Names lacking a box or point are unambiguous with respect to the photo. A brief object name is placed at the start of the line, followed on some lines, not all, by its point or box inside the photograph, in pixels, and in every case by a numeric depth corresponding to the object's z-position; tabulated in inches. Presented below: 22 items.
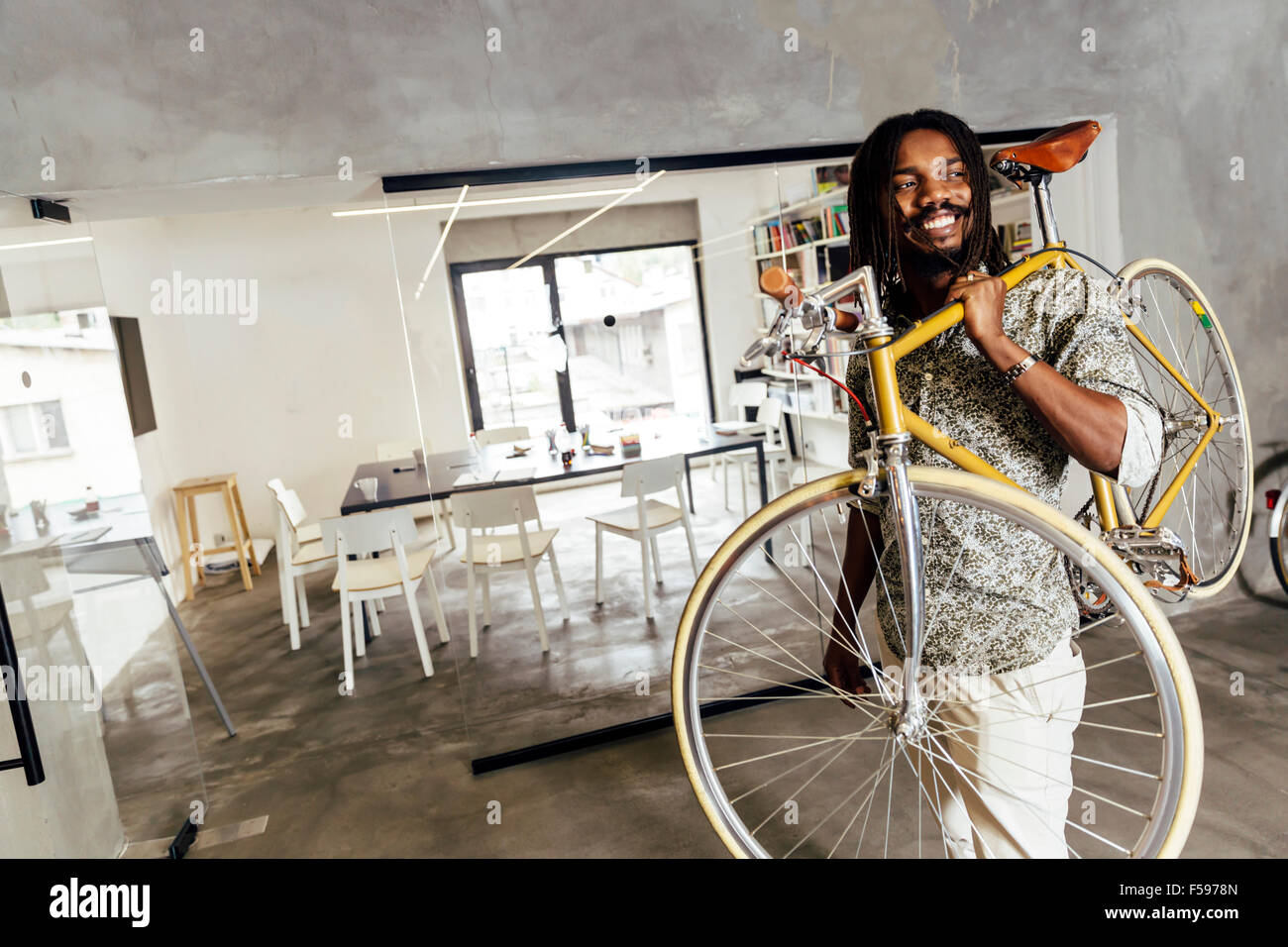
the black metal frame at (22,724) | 61.8
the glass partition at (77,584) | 83.4
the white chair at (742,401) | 117.5
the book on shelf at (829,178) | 112.5
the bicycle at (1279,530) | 126.2
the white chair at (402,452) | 211.0
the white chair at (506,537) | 114.0
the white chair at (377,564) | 139.9
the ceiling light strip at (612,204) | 106.3
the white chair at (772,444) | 116.9
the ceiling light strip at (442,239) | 102.0
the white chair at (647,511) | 116.1
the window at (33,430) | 83.4
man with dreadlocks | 47.2
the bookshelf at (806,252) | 111.7
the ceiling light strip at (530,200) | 101.5
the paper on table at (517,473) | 113.8
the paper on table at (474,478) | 113.3
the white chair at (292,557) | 172.7
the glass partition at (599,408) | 107.6
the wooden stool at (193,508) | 220.8
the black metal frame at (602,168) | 100.3
